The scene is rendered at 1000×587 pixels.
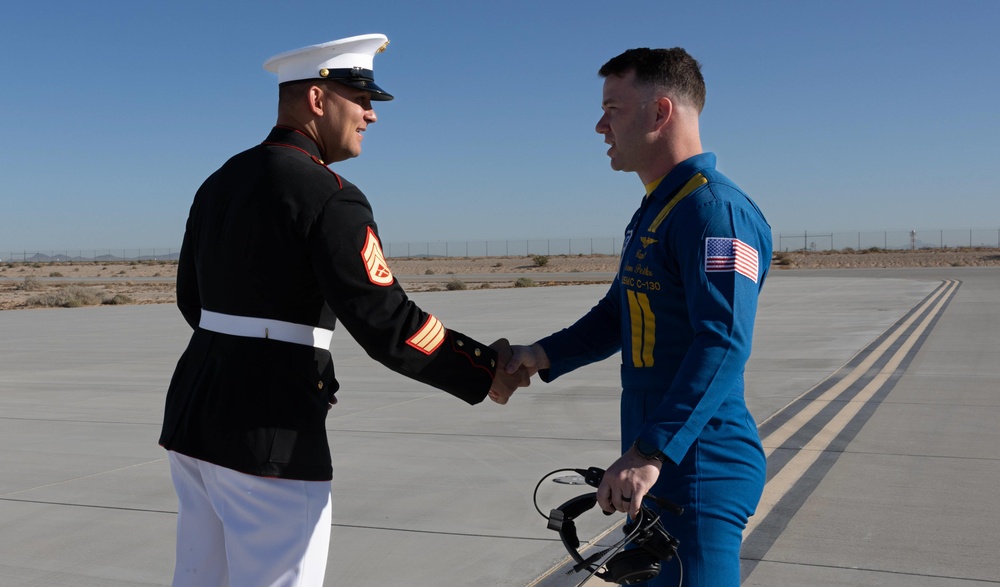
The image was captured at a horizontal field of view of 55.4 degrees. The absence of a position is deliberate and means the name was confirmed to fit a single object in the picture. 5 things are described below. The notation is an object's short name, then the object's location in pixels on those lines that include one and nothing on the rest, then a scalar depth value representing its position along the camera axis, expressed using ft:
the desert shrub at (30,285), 152.72
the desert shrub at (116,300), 102.46
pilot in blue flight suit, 7.62
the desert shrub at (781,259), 271.90
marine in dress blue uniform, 7.93
